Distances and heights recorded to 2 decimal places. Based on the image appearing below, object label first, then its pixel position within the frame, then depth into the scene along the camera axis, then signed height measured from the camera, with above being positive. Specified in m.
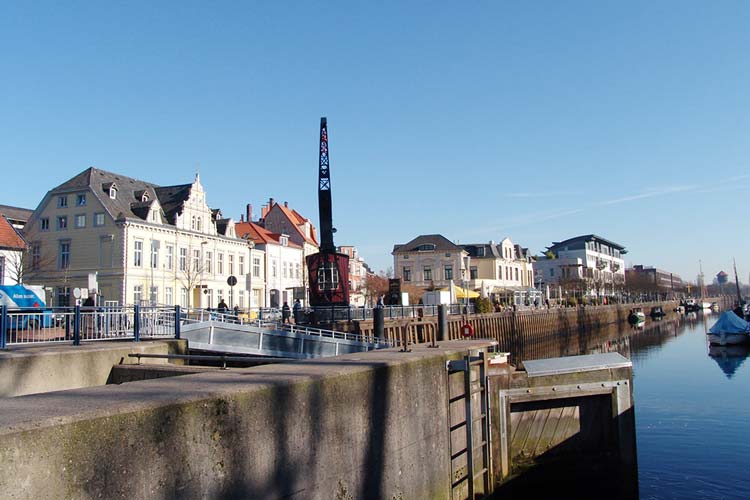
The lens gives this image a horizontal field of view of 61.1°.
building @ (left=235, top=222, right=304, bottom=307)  63.47 +4.75
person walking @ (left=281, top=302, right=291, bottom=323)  31.05 -0.17
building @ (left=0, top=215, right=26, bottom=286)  40.47 +4.37
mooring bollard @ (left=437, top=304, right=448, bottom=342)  23.80 -0.61
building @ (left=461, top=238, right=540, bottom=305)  83.72 +5.23
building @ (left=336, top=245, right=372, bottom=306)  88.60 +4.63
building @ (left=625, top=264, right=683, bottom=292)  140.38 +3.76
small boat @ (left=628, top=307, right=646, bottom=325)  90.62 -2.85
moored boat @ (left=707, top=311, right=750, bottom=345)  52.81 -3.10
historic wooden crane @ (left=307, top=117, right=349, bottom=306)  43.66 +2.12
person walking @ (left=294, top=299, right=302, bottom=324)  33.00 -0.20
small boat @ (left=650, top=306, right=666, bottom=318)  108.88 -2.69
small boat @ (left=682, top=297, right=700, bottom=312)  142.12 -2.22
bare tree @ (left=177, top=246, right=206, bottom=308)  52.38 +3.50
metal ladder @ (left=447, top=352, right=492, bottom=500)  11.28 -2.30
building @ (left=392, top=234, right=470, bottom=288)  87.75 +6.24
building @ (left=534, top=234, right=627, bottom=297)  113.55 +7.20
